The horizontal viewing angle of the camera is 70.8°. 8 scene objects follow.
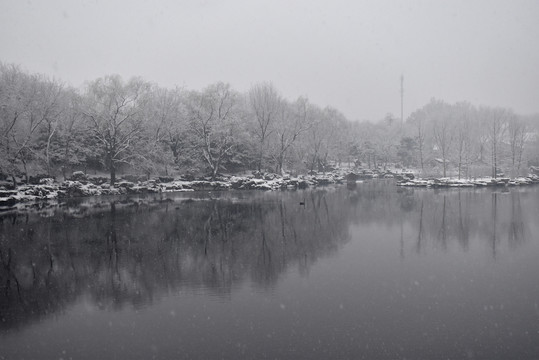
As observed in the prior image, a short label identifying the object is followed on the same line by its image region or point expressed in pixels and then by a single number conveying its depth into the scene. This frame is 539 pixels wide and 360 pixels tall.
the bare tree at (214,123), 49.09
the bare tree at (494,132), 57.00
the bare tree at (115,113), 41.16
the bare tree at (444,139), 57.09
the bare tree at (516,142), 58.00
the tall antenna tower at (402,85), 152.71
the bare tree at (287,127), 55.38
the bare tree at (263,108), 53.81
